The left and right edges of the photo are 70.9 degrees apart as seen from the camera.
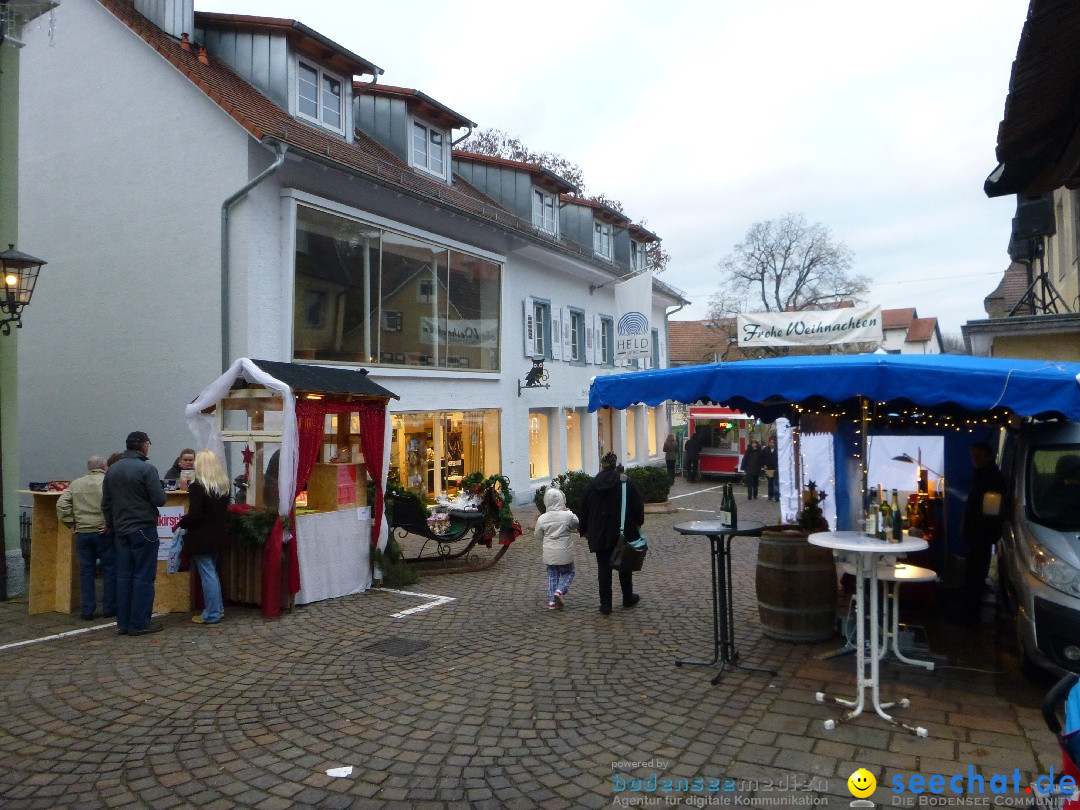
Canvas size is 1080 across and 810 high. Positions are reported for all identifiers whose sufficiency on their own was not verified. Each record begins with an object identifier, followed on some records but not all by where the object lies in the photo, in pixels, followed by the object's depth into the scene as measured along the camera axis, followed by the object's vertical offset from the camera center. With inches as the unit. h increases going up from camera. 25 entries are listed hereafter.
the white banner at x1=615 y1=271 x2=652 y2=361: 749.9 +115.0
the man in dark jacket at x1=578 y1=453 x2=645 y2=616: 304.0 -32.9
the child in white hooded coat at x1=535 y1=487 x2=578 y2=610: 313.6 -43.8
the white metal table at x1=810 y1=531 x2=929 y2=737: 194.4 -42.1
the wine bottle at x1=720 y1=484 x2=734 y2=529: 237.3 -24.0
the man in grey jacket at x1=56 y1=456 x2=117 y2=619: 304.2 -32.4
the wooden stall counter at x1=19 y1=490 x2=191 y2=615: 319.3 -56.3
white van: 198.2 -33.8
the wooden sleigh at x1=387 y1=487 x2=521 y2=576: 395.2 -47.8
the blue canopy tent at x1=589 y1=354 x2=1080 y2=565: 189.3 +13.3
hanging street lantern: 333.7 +74.2
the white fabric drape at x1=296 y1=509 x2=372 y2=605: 331.0 -50.9
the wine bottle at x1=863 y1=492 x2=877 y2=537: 216.6 -26.7
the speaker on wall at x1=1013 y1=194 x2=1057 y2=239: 484.1 +134.6
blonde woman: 294.5 -30.9
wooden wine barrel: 254.7 -52.4
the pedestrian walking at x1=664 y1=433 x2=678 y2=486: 908.0 -21.9
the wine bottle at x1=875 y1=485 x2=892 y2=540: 214.1 -27.2
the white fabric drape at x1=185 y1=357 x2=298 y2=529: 316.8 +16.3
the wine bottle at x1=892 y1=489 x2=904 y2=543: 210.1 -27.3
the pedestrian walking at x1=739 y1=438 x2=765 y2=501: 784.9 -33.6
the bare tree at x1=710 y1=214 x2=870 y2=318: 1509.6 +325.1
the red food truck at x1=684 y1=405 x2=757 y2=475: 974.4 -6.4
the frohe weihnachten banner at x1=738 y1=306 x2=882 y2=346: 316.5 +43.6
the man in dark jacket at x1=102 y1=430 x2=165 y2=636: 279.9 -31.8
